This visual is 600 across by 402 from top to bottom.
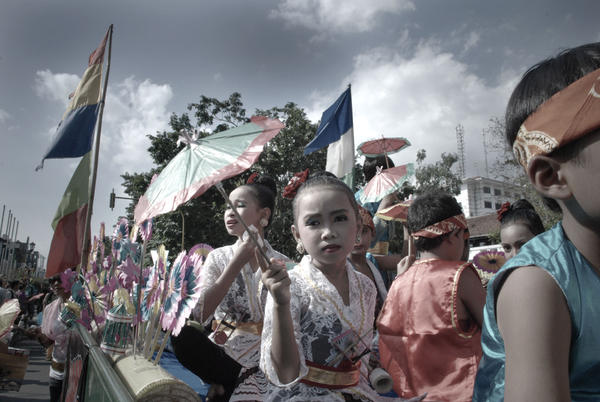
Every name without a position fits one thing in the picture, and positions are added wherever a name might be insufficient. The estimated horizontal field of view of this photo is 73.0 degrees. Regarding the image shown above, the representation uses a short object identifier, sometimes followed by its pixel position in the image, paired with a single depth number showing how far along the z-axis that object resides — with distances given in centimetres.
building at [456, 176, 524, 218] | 6103
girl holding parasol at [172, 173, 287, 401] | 221
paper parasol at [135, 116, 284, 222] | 130
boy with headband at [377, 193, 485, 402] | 192
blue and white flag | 497
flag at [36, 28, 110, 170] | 495
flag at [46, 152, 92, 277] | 454
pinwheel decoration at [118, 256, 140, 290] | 236
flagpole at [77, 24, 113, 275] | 419
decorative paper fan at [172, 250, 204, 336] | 182
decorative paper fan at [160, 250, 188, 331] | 188
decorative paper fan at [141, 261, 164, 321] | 215
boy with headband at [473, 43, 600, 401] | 76
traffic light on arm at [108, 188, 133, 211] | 675
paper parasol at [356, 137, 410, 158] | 533
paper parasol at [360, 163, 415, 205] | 403
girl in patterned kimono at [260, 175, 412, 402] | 155
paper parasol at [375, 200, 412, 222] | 367
